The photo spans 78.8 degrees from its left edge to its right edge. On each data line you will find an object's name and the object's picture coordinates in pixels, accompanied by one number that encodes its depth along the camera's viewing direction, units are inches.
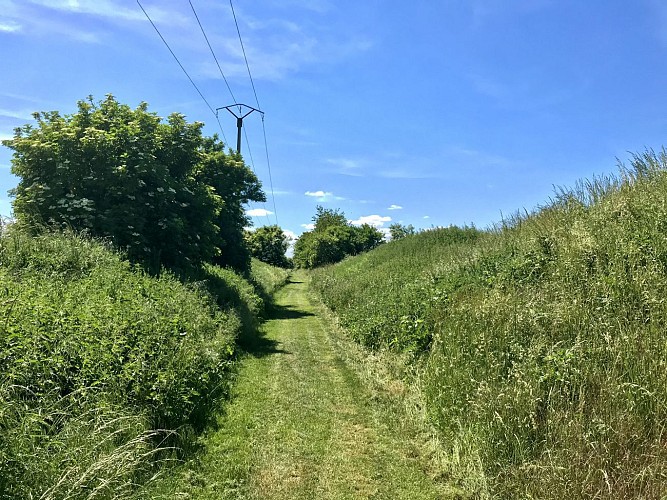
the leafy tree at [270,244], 2632.9
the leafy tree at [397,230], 2892.0
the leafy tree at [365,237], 2230.6
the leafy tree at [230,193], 812.6
